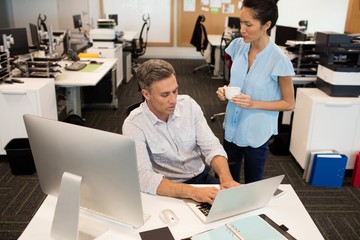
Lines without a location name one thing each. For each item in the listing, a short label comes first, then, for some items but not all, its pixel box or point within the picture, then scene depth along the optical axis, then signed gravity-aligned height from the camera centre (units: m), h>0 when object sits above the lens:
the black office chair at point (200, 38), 6.34 -0.50
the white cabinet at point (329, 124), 2.78 -0.87
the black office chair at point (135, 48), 6.06 -0.68
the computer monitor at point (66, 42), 3.98 -0.39
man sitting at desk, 1.44 -0.60
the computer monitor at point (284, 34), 4.02 -0.25
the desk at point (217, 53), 5.95 -0.73
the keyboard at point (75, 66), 3.62 -0.60
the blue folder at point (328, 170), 2.74 -1.20
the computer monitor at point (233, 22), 6.43 -0.21
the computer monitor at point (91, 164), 1.00 -0.46
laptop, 1.16 -0.65
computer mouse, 1.26 -0.74
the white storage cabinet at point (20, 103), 2.84 -0.78
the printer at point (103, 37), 4.70 -0.39
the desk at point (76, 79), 3.16 -0.65
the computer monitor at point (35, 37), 4.27 -0.37
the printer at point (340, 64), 2.77 -0.40
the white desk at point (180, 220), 1.20 -0.74
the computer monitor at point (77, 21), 5.50 -0.22
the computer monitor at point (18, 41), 3.73 -0.38
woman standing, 1.75 -0.40
